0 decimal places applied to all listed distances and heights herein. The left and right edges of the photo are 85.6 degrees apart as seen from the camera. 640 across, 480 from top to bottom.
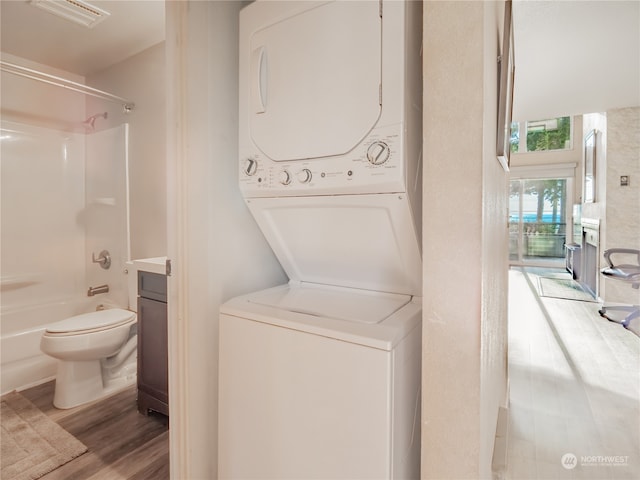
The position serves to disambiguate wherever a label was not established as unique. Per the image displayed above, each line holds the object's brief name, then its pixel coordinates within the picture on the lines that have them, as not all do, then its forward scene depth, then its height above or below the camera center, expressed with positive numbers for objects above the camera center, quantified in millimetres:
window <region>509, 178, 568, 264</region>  7482 +307
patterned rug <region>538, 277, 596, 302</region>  5002 -886
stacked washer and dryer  967 -22
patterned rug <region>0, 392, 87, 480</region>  1627 -1106
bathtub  2445 -859
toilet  2070 -738
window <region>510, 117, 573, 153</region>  7285 +2120
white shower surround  2730 +19
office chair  3473 -423
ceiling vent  2081 +1380
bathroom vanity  1942 -648
